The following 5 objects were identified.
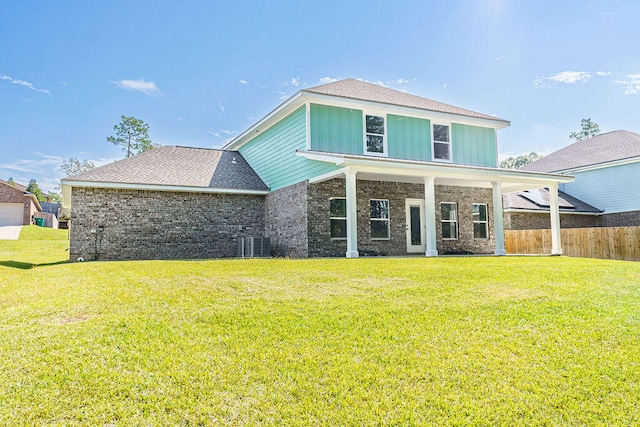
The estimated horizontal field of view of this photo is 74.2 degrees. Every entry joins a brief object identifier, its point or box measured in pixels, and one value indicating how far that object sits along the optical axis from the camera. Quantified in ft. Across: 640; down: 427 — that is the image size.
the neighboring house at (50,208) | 168.47
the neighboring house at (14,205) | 109.50
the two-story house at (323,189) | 43.60
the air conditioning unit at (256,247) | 46.70
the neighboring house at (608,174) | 67.41
